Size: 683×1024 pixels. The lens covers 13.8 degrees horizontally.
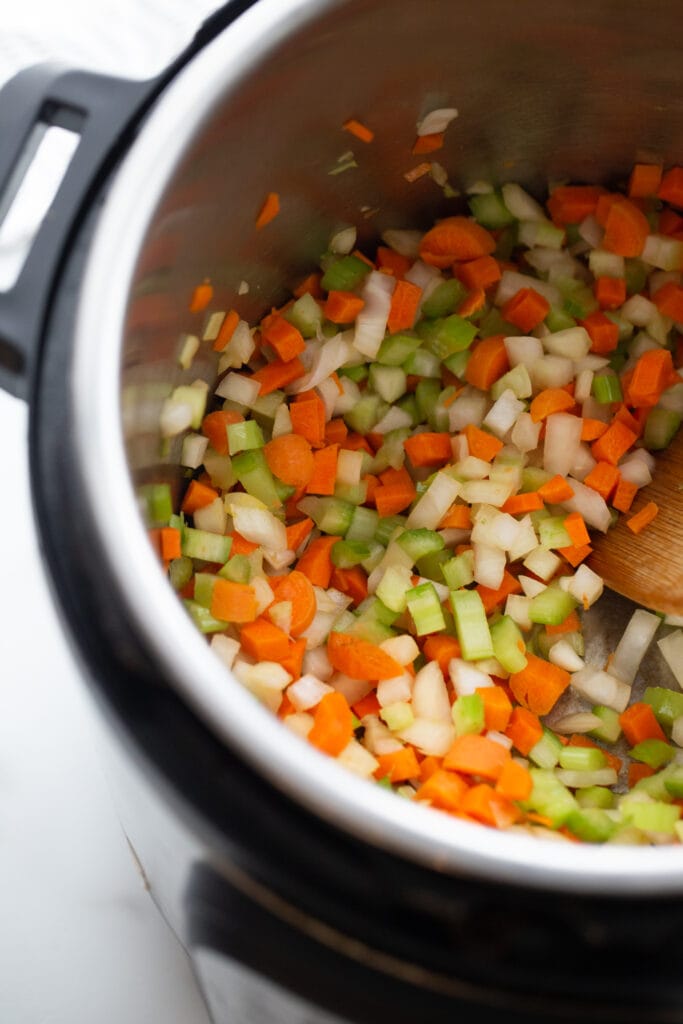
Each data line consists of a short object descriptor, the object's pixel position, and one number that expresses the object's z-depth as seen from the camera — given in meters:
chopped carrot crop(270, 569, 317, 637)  0.69
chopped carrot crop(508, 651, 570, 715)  0.70
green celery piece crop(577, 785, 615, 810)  0.68
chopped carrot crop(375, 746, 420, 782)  0.67
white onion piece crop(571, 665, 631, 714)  0.71
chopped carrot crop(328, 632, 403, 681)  0.69
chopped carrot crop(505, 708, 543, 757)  0.69
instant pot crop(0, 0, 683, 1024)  0.59
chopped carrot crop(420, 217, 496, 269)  0.72
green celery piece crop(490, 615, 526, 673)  0.70
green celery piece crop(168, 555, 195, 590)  0.68
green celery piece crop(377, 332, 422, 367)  0.72
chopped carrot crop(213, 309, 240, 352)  0.69
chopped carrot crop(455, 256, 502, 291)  0.72
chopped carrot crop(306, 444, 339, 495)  0.71
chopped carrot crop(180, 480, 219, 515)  0.69
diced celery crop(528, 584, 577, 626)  0.71
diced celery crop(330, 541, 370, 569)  0.71
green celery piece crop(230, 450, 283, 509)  0.70
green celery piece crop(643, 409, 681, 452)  0.73
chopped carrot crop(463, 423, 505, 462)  0.71
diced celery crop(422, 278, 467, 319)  0.72
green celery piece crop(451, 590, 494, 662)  0.70
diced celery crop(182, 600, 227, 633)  0.68
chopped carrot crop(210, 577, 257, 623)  0.68
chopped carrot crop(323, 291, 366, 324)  0.71
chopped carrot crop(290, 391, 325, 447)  0.71
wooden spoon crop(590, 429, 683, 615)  0.71
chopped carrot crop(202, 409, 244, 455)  0.70
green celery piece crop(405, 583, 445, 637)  0.69
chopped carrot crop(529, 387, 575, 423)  0.72
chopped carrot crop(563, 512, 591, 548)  0.72
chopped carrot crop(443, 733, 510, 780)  0.67
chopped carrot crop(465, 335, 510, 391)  0.72
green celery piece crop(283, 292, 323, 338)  0.71
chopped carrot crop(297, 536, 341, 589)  0.70
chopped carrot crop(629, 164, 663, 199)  0.72
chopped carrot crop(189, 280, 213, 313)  0.67
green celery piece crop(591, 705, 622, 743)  0.71
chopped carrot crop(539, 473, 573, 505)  0.72
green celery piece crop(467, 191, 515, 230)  0.72
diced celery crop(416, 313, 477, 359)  0.72
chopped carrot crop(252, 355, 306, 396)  0.71
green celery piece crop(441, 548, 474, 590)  0.71
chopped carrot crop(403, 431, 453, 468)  0.72
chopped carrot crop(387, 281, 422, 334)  0.71
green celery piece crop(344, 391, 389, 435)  0.72
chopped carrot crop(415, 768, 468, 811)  0.66
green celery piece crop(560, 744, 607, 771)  0.69
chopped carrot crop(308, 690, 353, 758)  0.66
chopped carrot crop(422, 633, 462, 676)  0.70
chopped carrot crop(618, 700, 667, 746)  0.70
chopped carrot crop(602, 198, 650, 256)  0.72
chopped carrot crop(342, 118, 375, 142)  0.68
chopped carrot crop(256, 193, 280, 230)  0.68
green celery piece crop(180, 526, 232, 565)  0.69
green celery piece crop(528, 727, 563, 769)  0.69
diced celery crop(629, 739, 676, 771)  0.70
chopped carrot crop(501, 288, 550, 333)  0.72
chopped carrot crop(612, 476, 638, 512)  0.72
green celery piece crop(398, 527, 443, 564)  0.70
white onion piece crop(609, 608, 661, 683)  0.72
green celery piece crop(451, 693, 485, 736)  0.68
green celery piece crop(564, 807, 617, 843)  0.66
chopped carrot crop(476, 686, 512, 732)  0.69
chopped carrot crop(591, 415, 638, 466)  0.72
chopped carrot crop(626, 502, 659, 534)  0.72
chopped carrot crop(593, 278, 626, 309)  0.72
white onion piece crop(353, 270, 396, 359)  0.71
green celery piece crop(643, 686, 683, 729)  0.71
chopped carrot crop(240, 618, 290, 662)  0.68
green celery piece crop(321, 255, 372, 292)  0.71
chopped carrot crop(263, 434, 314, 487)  0.70
